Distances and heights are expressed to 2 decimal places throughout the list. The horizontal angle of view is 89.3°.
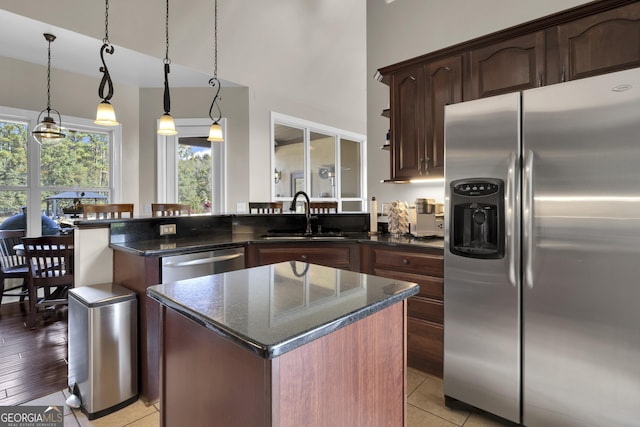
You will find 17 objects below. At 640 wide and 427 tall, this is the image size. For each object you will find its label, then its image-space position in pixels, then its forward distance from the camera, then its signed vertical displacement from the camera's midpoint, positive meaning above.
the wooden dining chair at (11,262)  3.43 -0.55
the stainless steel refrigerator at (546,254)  1.43 -0.21
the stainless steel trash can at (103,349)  1.85 -0.80
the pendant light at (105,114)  2.50 +0.77
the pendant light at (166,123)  2.59 +0.78
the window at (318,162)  5.25 +0.92
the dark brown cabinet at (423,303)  2.15 -0.62
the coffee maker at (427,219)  2.58 -0.06
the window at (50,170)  3.95 +0.57
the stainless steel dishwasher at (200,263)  2.02 -0.34
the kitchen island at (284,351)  0.75 -0.37
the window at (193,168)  4.73 +0.66
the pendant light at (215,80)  3.55 +1.78
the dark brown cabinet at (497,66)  1.79 +0.94
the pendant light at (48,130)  3.38 +0.89
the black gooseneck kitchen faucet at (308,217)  2.90 -0.04
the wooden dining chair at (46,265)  3.03 -0.50
